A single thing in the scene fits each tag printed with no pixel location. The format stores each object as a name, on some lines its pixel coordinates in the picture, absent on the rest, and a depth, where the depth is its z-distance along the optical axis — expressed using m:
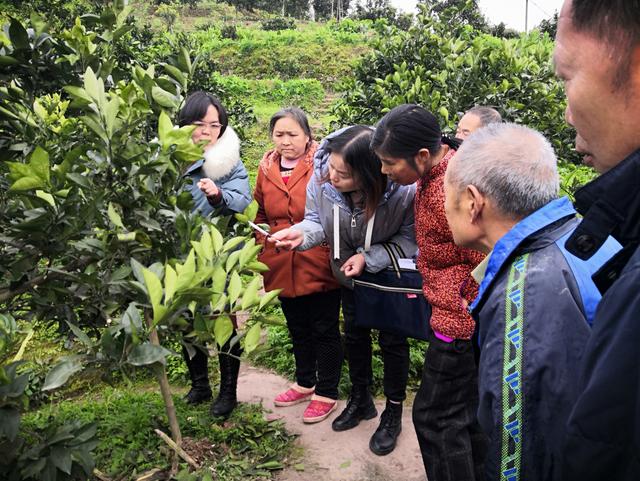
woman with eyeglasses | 3.08
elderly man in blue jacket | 1.21
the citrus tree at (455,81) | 4.34
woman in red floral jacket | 2.29
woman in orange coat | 3.23
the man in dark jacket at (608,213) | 0.79
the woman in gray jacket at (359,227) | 2.80
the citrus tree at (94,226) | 1.46
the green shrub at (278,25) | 30.98
